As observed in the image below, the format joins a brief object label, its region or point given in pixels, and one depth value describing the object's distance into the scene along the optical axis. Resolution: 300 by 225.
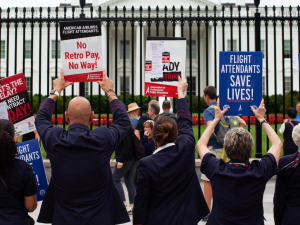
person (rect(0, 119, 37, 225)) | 2.71
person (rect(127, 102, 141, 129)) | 6.51
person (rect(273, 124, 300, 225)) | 2.84
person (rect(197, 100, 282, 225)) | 2.61
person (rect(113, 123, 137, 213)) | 5.75
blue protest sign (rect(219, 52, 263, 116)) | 3.73
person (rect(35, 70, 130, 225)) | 2.71
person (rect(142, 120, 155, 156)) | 5.95
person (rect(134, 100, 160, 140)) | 6.10
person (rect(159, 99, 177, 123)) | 6.25
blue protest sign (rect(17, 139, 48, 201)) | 3.80
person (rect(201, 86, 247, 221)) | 5.12
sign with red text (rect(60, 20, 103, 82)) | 3.79
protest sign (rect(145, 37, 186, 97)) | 4.23
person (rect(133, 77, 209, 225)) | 2.83
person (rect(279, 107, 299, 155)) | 7.07
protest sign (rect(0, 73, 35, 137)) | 4.71
